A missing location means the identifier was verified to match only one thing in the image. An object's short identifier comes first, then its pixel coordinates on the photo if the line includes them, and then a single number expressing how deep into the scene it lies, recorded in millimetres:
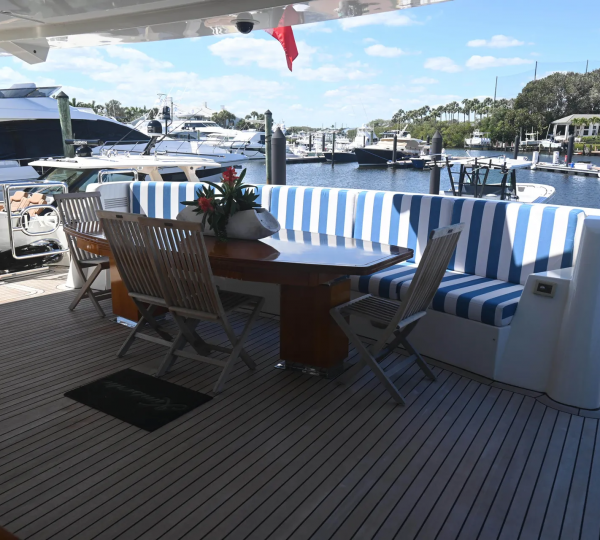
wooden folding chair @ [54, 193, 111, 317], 4039
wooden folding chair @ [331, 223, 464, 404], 2574
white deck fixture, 2676
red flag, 4793
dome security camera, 4047
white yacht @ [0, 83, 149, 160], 12367
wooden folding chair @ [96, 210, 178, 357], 2836
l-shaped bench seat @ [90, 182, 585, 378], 3073
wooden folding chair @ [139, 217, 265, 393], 2617
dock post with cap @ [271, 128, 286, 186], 6980
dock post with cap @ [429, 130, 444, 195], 9734
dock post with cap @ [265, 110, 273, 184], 9383
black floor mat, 2574
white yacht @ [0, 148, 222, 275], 5621
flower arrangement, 3131
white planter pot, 3201
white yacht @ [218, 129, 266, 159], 31172
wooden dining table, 2629
